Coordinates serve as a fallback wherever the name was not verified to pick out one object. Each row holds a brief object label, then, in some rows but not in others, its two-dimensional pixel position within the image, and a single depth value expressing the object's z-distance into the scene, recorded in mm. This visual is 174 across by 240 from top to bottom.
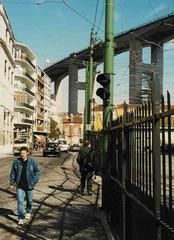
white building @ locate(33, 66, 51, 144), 126438
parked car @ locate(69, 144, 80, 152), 81750
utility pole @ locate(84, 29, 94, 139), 33362
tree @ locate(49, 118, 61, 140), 138125
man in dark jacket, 15378
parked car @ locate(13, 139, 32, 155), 62350
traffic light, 12406
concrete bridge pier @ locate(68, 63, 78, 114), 117500
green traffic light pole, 12344
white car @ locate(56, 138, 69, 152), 71750
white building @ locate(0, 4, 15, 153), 70312
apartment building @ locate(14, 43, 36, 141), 102312
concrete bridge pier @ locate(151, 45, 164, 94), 62500
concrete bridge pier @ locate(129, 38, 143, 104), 51006
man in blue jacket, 10305
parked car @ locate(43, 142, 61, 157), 55844
